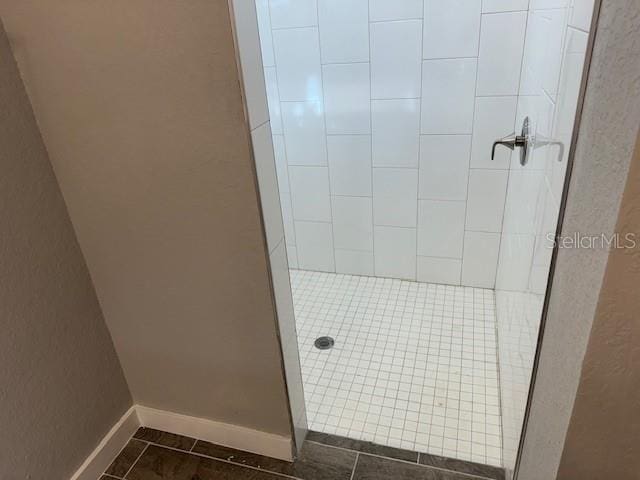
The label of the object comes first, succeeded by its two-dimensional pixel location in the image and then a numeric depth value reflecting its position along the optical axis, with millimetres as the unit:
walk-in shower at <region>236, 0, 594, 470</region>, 1608
